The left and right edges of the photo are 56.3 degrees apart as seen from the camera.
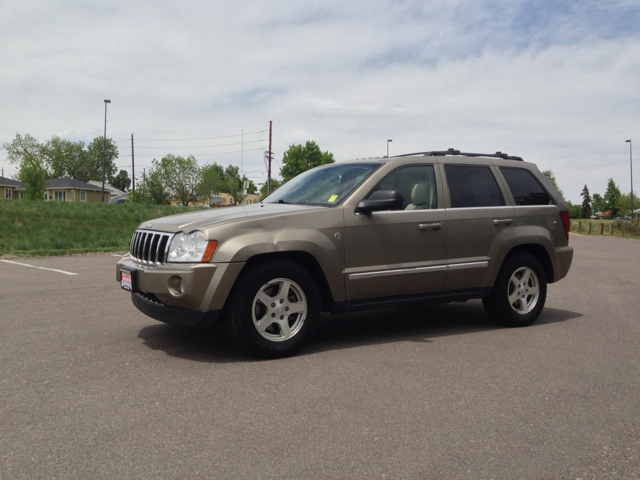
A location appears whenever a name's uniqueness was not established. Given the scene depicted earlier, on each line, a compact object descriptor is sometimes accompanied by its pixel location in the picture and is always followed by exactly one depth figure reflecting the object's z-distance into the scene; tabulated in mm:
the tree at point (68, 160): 105062
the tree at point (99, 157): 113125
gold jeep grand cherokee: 4988
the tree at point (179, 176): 85500
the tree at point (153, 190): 84062
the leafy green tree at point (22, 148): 95688
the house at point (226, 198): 111938
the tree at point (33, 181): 60969
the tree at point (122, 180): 140550
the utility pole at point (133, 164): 71294
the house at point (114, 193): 108625
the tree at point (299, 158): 83125
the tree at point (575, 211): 115038
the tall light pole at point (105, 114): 51981
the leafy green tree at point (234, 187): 109006
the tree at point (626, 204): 89875
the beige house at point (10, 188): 70250
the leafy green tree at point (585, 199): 130750
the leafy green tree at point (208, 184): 86125
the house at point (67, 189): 81438
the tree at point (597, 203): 142125
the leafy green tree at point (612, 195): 113938
